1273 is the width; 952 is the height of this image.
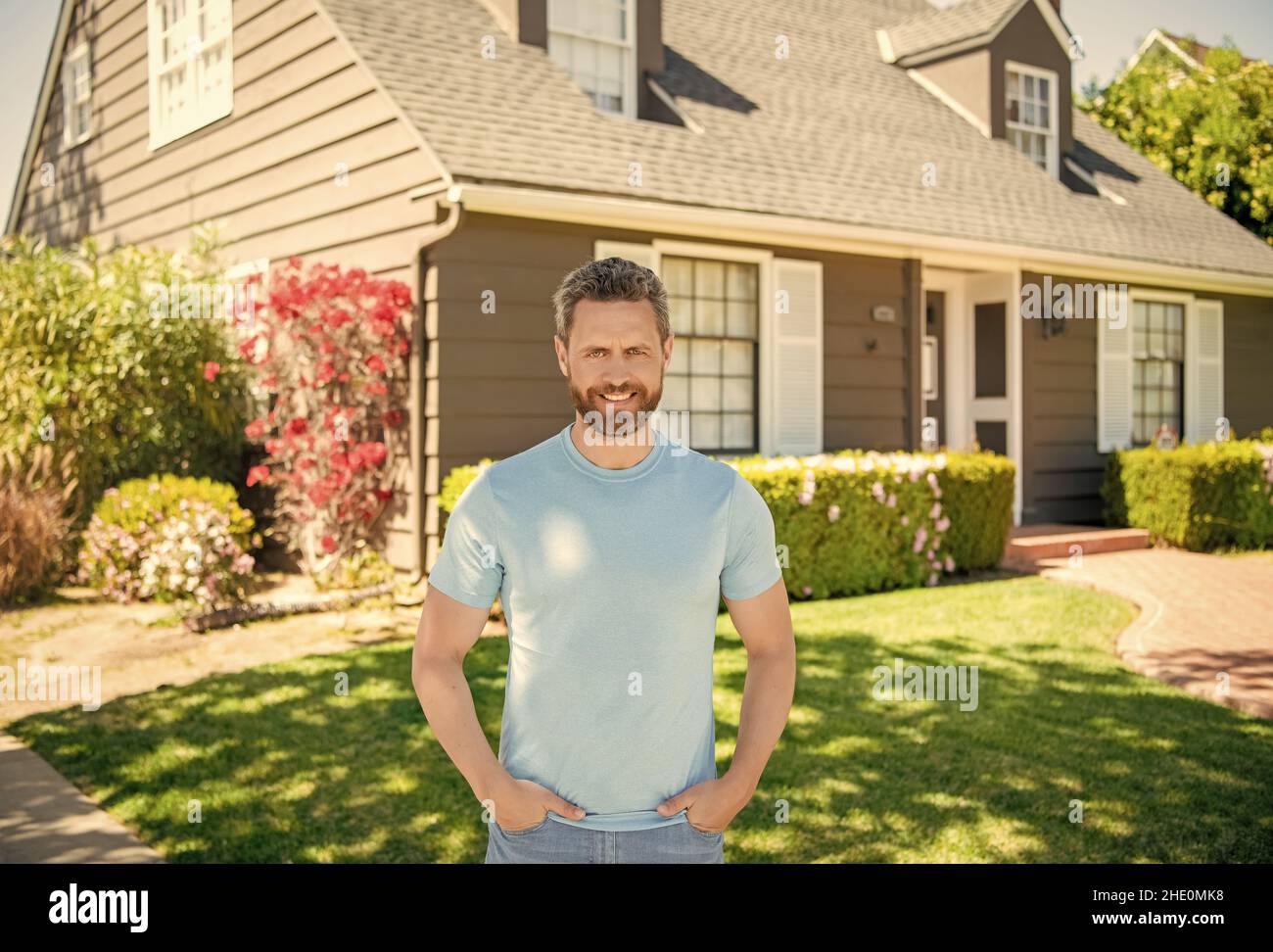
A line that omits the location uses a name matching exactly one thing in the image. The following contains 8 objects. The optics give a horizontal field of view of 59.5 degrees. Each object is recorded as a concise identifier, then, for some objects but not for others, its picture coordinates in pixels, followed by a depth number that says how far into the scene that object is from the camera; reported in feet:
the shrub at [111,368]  30.07
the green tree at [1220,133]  56.70
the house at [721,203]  28.22
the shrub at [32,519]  28.04
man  6.57
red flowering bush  27.66
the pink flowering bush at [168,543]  26.76
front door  40.32
